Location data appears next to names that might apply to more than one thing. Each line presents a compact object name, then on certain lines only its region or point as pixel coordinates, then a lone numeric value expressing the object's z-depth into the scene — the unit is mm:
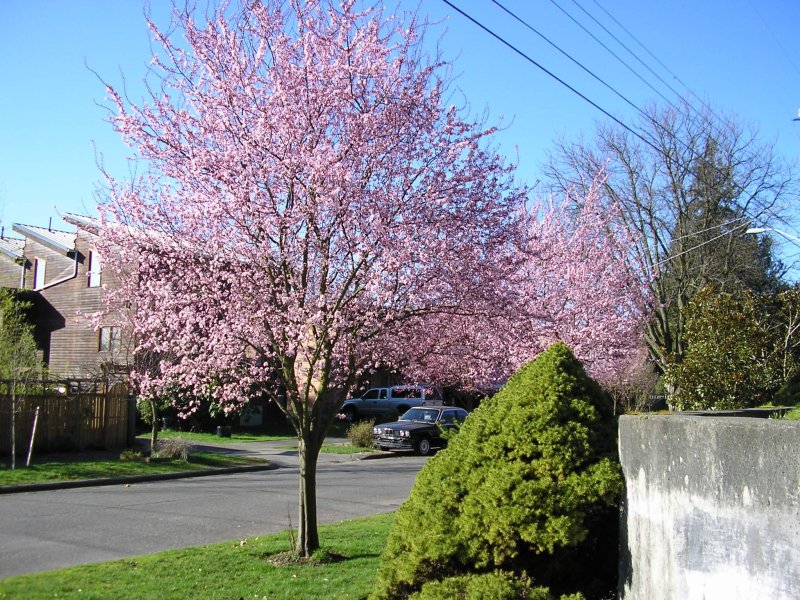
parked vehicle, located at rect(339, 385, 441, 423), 34156
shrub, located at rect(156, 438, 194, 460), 19500
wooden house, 30531
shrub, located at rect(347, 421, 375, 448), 25594
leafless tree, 27000
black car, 23797
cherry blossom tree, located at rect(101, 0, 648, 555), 7539
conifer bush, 4480
